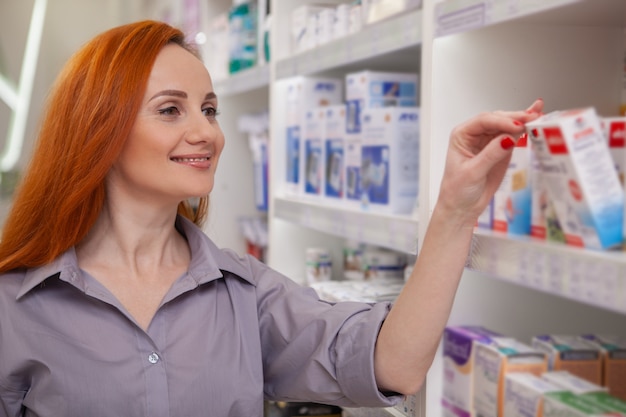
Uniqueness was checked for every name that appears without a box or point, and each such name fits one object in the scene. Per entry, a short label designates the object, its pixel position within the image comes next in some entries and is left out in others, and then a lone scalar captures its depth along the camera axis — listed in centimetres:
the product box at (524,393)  148
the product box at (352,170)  234
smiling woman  167
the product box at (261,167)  335
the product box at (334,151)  247
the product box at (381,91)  234
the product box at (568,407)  135
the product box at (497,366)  161
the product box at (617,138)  120
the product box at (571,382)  145
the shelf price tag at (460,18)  150
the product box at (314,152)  260
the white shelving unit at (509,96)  132
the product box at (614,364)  147
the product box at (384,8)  193
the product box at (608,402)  135
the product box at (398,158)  213
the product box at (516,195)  147
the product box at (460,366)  173
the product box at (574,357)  154
